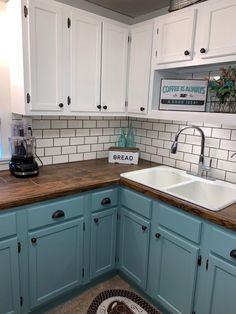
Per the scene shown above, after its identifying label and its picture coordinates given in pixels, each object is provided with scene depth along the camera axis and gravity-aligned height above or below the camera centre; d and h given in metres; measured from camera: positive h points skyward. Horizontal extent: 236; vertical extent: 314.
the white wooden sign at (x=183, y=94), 1.89 +0.16
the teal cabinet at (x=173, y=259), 1.51 -0.95
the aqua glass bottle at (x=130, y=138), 2.64 -0.27
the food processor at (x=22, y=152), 1.84 -0.34
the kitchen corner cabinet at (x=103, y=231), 1.88 -0.95
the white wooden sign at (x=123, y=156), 2.41 -0.42
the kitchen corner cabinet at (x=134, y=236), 1.81 -0.95
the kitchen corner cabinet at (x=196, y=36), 1.53 +0.55
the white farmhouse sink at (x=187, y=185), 1.79 -0.54
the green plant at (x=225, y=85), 1.66 +0.22
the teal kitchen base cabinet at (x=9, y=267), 1.44 -0.96
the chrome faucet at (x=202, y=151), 1.86 -0.28
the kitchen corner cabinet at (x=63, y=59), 1.70 +0.39
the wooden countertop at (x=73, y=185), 1.40 -0.52
